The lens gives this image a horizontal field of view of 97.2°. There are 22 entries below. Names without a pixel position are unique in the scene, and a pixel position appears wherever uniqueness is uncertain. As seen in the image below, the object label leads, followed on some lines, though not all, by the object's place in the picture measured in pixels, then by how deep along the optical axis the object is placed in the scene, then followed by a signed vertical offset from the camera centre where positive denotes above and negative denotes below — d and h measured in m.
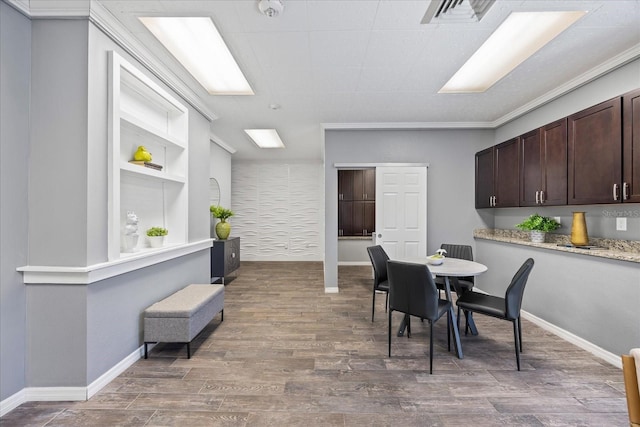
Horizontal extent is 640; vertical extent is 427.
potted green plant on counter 3.40 -0.12
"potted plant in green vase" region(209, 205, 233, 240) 5.34 -0.16
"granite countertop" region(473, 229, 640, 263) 2.49 -0.32
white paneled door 4.71 +0.11
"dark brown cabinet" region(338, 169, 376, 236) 7.45 +0.33
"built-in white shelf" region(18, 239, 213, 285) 1.97 -0.42
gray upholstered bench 2.51 -0.96
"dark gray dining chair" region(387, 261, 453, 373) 2.38 -0.68
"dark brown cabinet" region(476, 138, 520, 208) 3.93 +0.60
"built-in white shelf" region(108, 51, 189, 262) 2.23 +0.59
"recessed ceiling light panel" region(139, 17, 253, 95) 2.40 +1.62
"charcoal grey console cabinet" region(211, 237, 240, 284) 5.03 -0.81
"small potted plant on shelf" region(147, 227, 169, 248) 2.93 -0.22
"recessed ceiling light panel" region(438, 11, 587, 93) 2.32 +1.64
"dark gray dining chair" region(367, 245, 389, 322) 3.49 -0.67
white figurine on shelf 2.57 -0.18
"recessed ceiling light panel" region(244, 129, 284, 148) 5.34 +1.59
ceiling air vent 2.03 +1.53
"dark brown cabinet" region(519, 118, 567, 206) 3.15 +0.61
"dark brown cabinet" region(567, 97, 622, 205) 2.55 +0.61
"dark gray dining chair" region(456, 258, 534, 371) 2.41 -0.80
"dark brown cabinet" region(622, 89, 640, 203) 2.38 +0.60
